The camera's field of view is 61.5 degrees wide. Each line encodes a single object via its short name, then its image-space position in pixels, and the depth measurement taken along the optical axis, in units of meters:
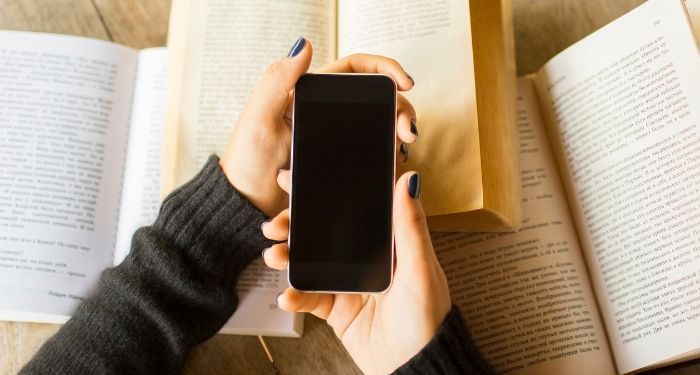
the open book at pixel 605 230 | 0.59
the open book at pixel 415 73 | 0.61
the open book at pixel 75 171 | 0.65
